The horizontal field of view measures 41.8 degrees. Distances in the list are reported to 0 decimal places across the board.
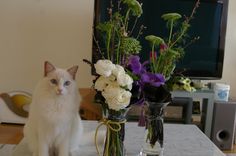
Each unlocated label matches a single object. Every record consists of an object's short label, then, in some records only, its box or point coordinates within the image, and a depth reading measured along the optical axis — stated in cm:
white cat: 113
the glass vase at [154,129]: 104
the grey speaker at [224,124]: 287
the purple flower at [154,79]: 97
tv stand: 283
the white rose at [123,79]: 91
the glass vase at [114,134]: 100
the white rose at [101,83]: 93
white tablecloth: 125
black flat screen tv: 285
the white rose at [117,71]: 92
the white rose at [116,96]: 91
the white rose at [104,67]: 90
